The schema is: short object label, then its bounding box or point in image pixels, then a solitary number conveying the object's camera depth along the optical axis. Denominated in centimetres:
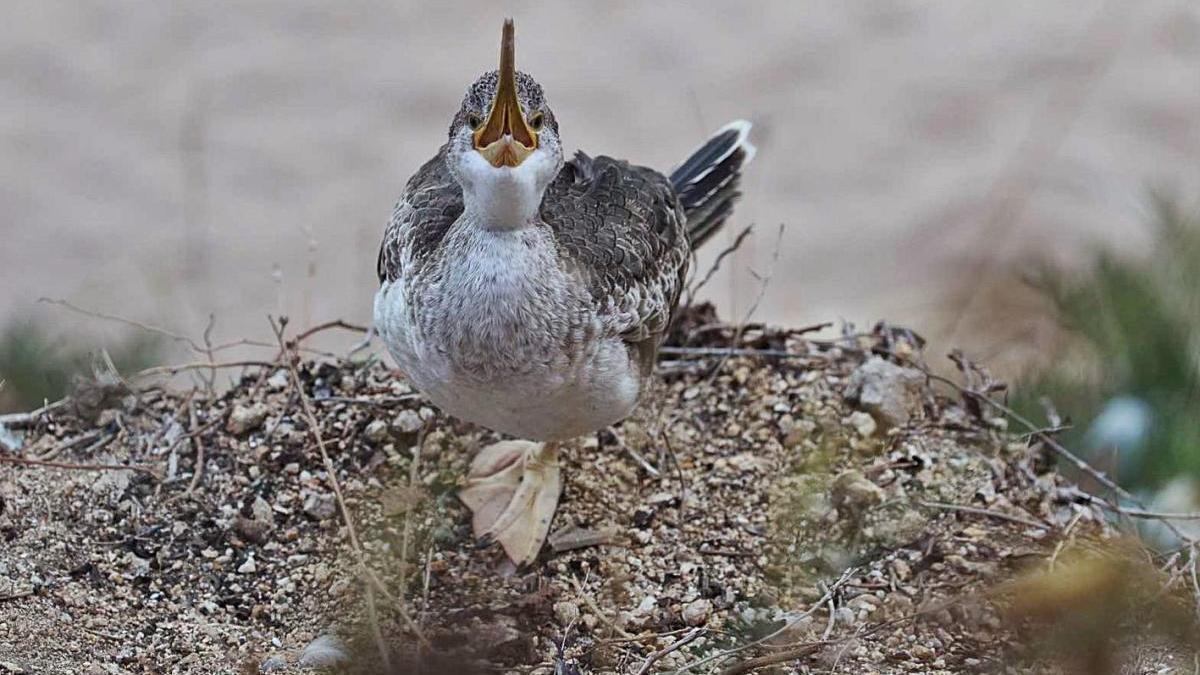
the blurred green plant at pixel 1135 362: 792
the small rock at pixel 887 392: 819
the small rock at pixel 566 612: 678
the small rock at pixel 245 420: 787
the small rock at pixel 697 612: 681
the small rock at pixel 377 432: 791
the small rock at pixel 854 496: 740
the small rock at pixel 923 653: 651
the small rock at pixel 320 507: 739
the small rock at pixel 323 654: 611
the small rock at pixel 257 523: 722
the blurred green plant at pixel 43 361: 858
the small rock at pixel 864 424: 813
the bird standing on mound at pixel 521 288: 631
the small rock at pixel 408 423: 790
